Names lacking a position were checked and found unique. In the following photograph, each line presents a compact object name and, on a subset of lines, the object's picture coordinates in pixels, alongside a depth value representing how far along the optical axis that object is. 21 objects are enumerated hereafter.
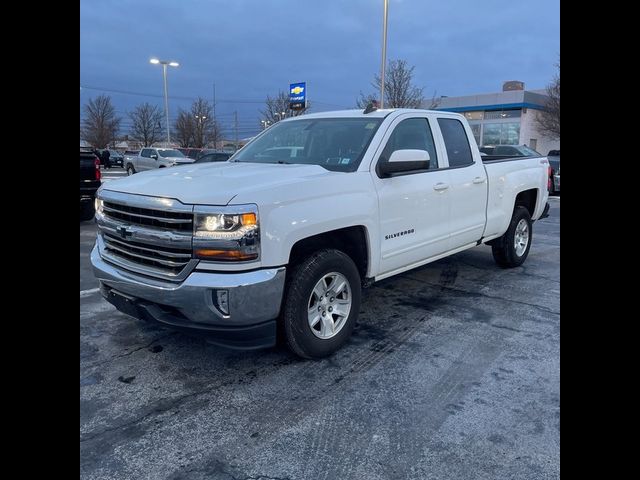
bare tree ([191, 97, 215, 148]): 54.53
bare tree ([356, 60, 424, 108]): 26.42
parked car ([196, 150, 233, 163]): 18.20
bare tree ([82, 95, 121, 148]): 55.06
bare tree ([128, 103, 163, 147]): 61.69
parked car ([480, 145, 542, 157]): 15.79
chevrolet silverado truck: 3.22
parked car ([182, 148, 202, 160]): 35.28
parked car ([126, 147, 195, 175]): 28.77
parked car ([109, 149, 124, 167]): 43.91
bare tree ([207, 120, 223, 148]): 58.41
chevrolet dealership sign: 25.66
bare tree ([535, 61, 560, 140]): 35.67
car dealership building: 38.81
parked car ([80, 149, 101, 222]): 10.06
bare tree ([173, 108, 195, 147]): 54.56
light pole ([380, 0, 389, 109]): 18.91
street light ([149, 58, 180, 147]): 33.12
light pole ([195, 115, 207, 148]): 54.22
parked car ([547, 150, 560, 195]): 17.09
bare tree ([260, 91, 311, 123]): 45.78
